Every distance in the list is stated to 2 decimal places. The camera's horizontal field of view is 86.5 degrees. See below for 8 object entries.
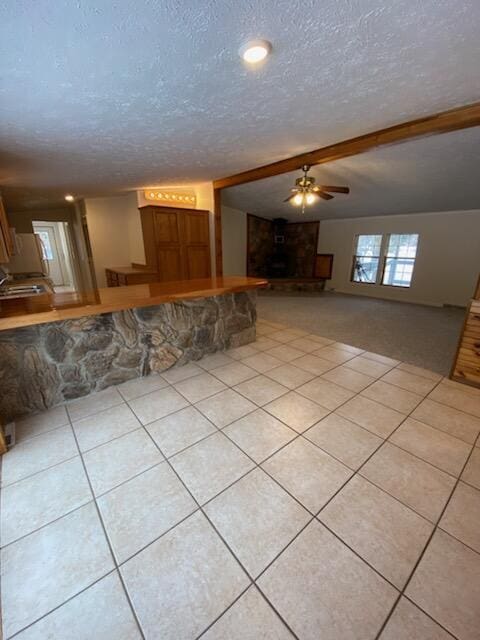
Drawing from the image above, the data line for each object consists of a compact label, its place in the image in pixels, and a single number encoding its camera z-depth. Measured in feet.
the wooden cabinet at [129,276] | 14.22
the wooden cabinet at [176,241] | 14.87
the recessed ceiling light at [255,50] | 3.81
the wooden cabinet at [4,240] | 7.31
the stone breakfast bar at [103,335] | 6.68
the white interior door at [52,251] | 27.27
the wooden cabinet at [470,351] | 7.83
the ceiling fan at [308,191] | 11.34
